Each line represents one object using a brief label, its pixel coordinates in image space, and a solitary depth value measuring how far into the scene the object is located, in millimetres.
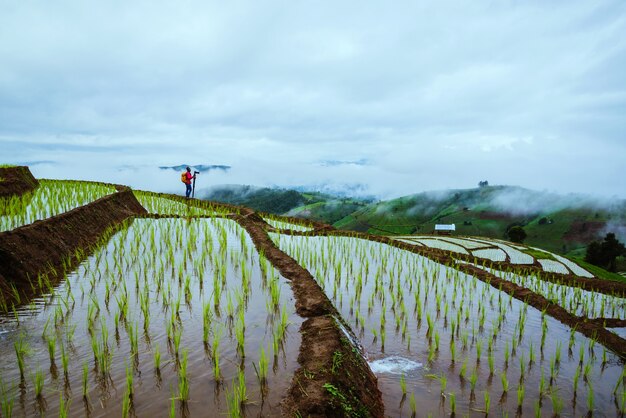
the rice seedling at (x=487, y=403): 3232
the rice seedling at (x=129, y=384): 2918
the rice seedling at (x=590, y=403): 3372
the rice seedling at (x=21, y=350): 3078
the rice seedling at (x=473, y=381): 3525
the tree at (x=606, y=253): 46750
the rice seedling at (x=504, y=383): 3545
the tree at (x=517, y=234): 54856
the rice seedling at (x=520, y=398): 3360
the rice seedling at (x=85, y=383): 2911
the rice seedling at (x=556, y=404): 3310
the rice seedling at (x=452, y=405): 3236
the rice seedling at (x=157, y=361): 3317
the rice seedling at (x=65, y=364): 3146
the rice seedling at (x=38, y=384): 2870
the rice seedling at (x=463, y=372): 3666
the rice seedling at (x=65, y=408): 2439
